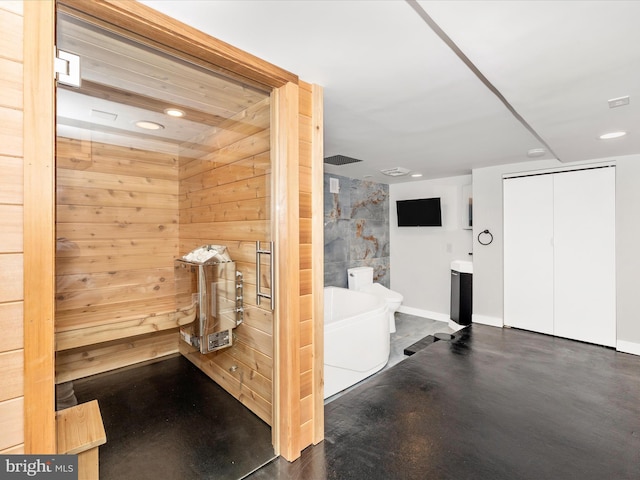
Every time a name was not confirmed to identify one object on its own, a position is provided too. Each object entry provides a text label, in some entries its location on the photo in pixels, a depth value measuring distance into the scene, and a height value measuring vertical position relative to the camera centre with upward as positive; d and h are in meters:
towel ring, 4.39 +0.08
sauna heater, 2.22 -0.41
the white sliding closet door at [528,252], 3.98 -0.15
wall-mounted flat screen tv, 5.23 +0.46
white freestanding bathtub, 2.79 -0.96
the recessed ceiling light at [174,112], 1.93 +0.76
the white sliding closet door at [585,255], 3.60 -0.17
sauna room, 1.13 +0.14
